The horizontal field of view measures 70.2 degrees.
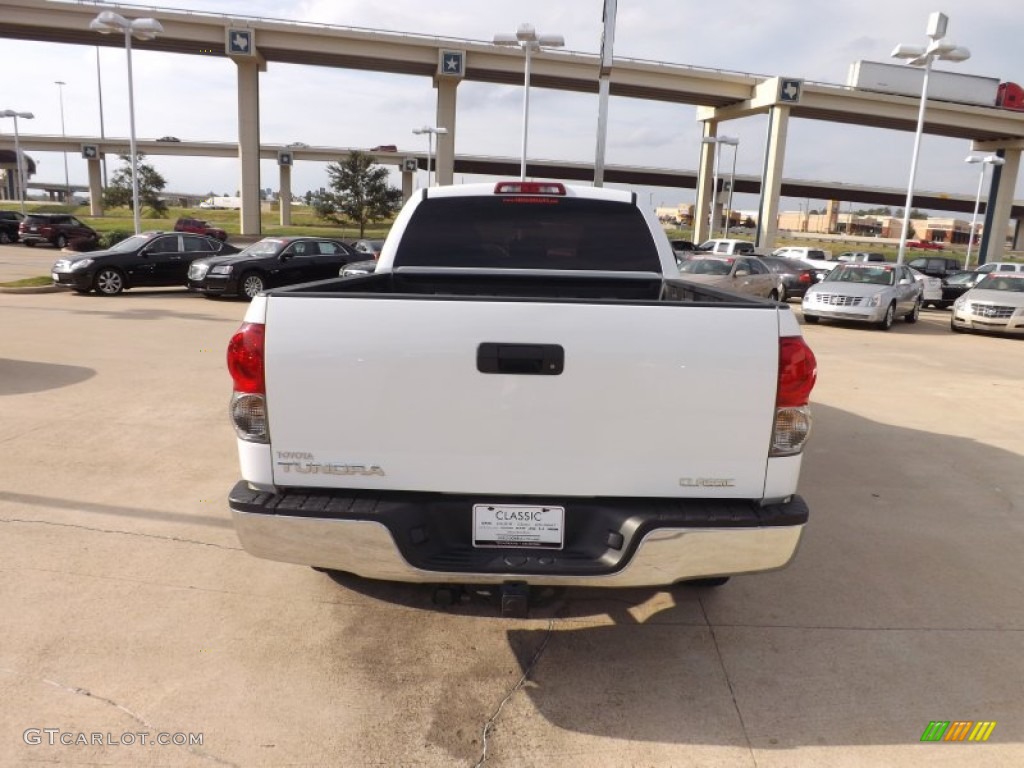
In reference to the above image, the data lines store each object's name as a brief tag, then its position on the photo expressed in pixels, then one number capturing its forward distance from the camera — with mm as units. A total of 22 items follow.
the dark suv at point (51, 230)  35188
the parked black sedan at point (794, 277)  23969
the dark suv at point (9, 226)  38219
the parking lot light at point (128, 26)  20172
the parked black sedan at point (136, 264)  16500
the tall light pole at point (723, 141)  42128
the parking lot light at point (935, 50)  21438
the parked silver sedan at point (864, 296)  16812
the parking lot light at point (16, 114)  44062
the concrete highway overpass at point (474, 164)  78938
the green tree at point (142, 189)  65125
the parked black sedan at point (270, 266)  16953
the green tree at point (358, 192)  53312
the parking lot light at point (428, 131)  33756
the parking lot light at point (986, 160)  35969
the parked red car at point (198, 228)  44312
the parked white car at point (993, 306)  16516
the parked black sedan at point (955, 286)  25162
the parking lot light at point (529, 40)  21688
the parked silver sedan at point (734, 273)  18906
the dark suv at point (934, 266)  29328
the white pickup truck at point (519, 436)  2666
